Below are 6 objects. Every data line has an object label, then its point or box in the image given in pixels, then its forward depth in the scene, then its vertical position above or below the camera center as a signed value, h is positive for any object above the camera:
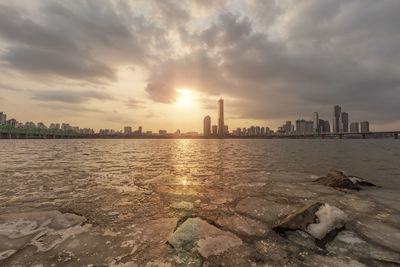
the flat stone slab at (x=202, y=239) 2.70 -1.78
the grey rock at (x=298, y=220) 3.26 -1.65
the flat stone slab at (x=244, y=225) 3.26 -1.84
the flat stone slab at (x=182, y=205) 4.45 -1.90
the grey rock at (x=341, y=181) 6.54 -1.81
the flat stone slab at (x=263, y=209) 3.96 -1.88
